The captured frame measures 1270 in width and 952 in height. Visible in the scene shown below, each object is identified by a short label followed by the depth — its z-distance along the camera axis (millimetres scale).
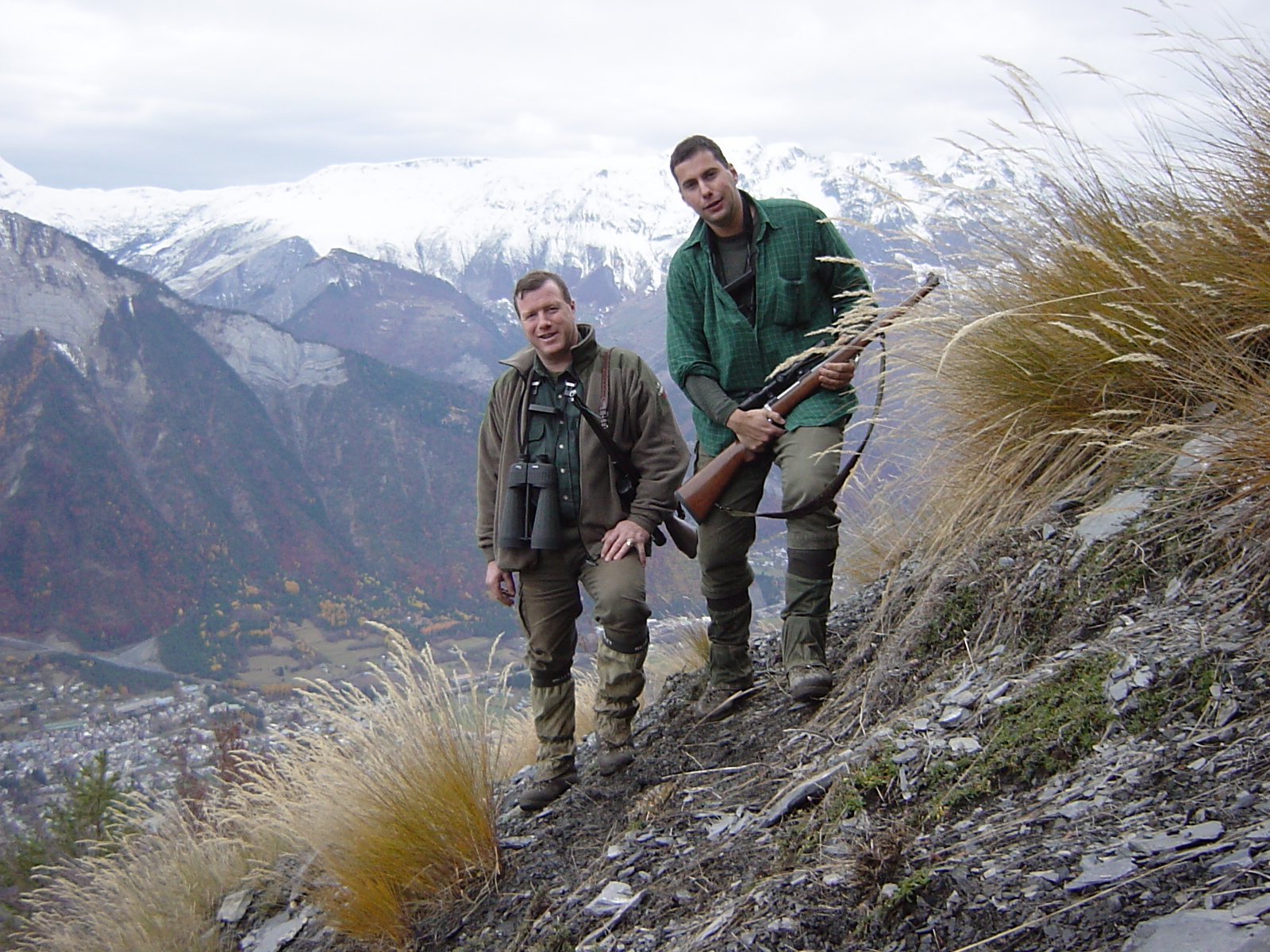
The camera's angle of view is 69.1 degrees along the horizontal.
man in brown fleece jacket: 4035
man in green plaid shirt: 3885
